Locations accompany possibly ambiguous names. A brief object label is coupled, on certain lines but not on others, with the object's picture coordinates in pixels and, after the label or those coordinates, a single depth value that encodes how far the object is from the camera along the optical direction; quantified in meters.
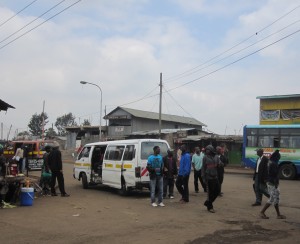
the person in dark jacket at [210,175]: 11.06
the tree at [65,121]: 119.31
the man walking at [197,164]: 15.44
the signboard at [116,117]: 52.75
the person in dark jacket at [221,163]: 14.58
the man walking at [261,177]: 12.38
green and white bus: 23.20
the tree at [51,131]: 107.38
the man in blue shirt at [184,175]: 13.05
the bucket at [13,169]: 15.54
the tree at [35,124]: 111.81
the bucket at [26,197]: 12.06
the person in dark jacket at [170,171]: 13.52
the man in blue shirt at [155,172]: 12.30
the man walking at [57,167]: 14.43
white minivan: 13.83
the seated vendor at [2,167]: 12.07
